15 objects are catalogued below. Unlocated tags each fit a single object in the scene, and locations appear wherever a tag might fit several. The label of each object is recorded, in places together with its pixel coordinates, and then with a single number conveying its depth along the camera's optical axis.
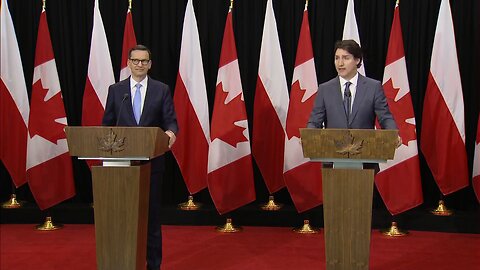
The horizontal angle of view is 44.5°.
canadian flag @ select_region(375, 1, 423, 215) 4.98
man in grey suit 3.41
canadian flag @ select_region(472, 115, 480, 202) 4.97
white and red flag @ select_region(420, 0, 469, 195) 4.98
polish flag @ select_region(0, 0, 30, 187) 5.34
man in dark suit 3.53
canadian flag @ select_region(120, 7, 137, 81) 5.32
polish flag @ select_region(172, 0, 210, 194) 5.28
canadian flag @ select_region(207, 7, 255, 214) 5.23
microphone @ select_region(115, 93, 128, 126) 3.42
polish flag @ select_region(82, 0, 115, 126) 5.30
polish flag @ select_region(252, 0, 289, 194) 5.23
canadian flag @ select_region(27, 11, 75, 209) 5.30
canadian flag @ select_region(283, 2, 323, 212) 5.13
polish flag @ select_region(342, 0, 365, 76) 5.06
